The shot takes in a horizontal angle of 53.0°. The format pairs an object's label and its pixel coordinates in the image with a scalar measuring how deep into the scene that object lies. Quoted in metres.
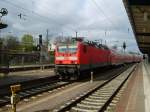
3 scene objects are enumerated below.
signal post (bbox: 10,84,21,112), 4.57
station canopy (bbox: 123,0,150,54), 11.13
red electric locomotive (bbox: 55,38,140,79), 11.41
